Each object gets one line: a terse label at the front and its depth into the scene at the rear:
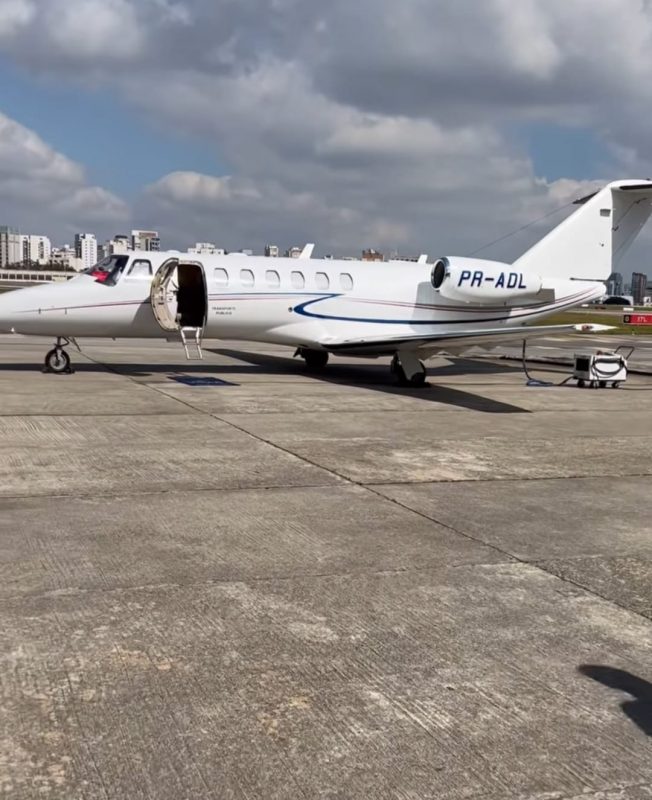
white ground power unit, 17.81
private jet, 16.09
